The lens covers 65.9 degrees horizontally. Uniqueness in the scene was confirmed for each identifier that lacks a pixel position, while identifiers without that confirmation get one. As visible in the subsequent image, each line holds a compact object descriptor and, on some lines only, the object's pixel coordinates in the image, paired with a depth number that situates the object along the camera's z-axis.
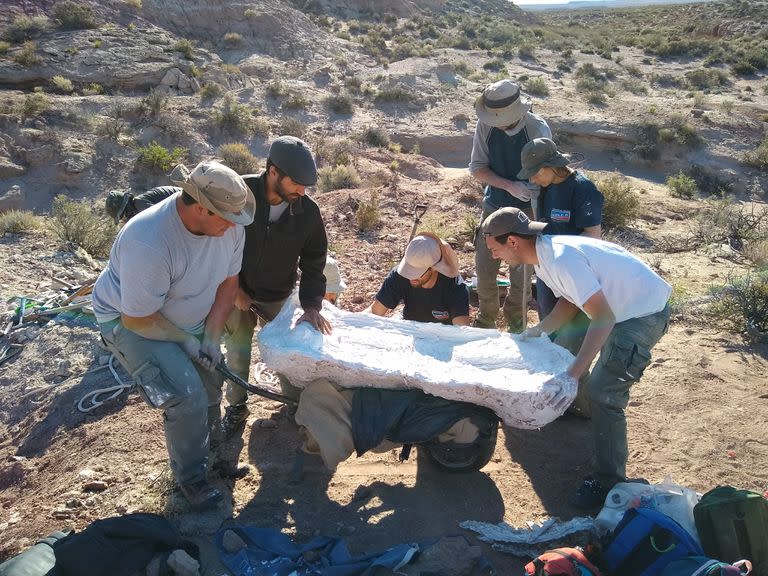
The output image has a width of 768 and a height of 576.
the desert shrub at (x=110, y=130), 11.66
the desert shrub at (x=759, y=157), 13.32
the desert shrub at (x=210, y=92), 14.21
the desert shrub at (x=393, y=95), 16.81
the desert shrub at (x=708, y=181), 12.90
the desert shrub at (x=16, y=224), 7.11
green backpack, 2.48
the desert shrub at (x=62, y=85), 13.27
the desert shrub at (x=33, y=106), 11.60
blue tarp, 2.57
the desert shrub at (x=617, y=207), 8.72
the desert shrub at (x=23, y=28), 15.09
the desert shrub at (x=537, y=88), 18.72
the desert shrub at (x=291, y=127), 13.84
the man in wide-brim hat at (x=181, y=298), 2.65
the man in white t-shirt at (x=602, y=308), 2.81
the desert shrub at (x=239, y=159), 11.45
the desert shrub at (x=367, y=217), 8.19
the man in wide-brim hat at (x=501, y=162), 4.12
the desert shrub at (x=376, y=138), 14.18
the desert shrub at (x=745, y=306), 5.02
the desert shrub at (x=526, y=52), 24.66
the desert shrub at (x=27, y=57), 13.74
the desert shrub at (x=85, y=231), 6.84
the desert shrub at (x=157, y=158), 11.07
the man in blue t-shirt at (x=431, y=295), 3.84
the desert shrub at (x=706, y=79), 20.72
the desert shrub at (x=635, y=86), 19.64
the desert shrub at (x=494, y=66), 22.00
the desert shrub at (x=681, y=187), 11.70
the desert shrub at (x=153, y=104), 12.71
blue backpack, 2.48
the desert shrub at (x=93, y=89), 13.52
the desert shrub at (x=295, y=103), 15.24
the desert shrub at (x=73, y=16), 16.22
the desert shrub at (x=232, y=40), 20.53
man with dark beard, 3.06
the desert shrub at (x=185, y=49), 16.42
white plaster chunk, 2.89
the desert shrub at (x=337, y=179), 10.72
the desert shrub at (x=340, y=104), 15.67
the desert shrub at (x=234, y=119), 13.12
